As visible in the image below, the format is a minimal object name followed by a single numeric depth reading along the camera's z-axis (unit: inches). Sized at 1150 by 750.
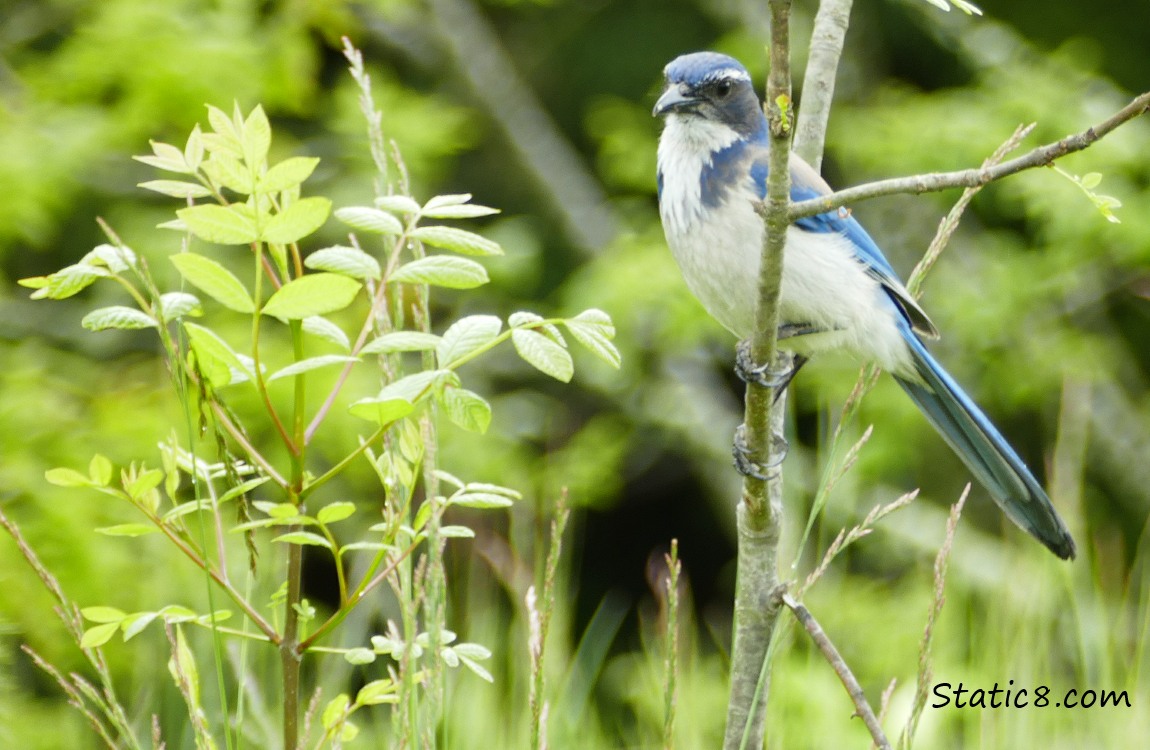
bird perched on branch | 266.4
